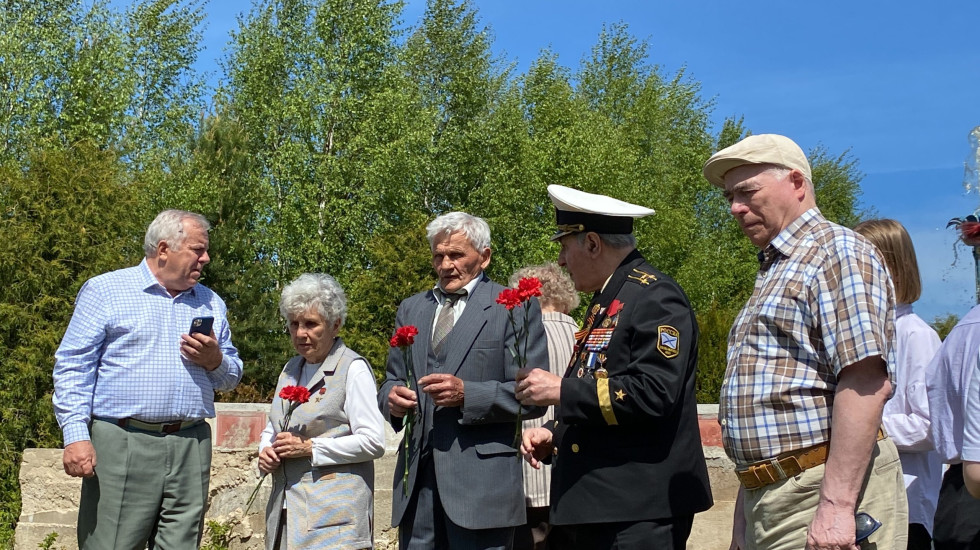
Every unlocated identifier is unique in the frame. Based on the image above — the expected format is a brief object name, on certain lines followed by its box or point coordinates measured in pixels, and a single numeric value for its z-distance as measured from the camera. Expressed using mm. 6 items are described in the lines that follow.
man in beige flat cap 2436
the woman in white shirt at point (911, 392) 3570
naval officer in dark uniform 3049
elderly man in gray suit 3830
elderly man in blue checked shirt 4367
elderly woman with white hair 4098
